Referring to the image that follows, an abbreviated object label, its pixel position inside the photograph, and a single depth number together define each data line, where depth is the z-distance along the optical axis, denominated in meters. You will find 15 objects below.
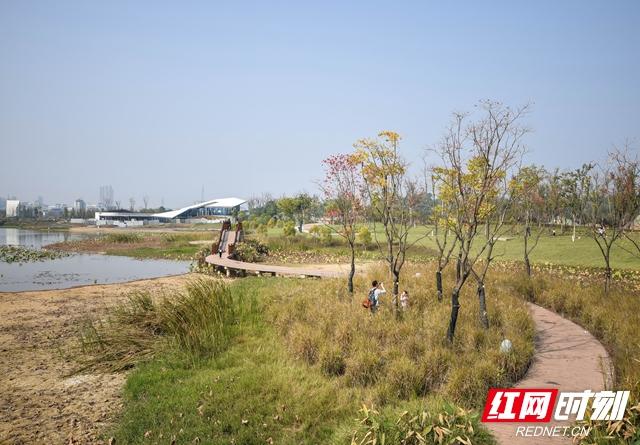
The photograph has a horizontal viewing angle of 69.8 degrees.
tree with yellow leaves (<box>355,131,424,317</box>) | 13.66
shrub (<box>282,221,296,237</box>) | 37.88
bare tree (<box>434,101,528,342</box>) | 8.98
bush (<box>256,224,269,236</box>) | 47.02
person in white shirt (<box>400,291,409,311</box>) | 10.91
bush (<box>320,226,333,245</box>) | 35.50
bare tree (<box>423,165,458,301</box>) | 12.23
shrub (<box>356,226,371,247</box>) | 31.75
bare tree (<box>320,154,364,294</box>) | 15.87
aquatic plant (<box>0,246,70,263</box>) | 32.84
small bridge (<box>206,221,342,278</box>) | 20.48
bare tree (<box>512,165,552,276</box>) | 16.02
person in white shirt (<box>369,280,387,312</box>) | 10.83
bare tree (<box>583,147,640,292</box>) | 14.35
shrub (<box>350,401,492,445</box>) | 4.95
